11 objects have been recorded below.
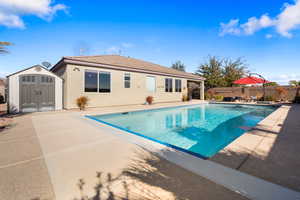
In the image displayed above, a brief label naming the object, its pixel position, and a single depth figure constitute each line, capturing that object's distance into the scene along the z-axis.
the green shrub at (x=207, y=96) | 20.03
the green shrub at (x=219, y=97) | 18.38
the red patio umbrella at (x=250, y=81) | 14.26
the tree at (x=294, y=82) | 23.32
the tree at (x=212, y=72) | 24.41
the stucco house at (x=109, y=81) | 9.35
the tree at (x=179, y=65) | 41.15
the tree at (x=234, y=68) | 26.44
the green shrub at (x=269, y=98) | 15.45
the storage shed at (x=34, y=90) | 8.04
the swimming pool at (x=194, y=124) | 4.86
